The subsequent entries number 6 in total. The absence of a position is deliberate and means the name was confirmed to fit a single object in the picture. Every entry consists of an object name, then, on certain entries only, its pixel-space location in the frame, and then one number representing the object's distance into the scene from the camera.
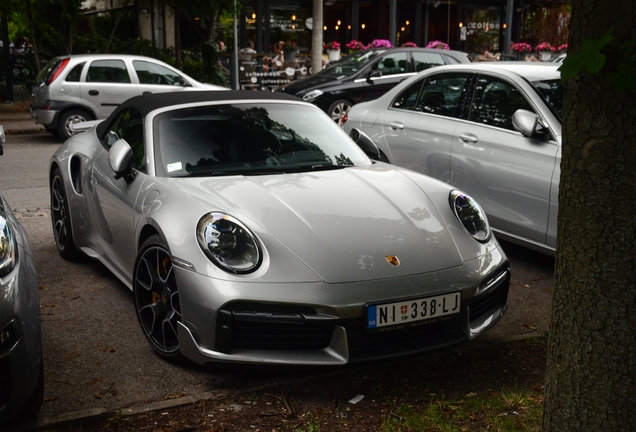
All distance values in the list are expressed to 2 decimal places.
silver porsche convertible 3.68
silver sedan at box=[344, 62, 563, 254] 5.76
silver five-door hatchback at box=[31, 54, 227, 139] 14.02
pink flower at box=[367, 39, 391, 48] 21.44
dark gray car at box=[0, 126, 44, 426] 3.09
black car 15.80
